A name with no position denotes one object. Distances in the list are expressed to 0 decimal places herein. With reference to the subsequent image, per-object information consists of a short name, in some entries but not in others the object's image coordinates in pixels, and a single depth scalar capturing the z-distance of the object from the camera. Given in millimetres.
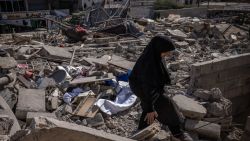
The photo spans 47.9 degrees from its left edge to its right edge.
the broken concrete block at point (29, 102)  4953
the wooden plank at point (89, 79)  6164
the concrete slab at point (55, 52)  8555
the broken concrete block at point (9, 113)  4082
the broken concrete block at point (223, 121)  5302
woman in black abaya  3770
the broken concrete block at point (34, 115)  4562
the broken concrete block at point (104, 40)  11448
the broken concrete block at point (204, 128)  4883
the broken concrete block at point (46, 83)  6242
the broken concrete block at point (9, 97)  5192
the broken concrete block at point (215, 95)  5641
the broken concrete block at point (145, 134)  4121
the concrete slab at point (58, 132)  3107
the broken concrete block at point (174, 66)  7884
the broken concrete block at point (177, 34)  11816
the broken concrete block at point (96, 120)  4912
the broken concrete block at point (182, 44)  10591
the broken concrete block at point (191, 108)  5016
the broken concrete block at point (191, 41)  11350
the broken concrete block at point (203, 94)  5691
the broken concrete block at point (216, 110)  5312
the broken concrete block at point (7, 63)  6211
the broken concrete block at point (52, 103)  5363
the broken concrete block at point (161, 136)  4355
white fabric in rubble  5297
